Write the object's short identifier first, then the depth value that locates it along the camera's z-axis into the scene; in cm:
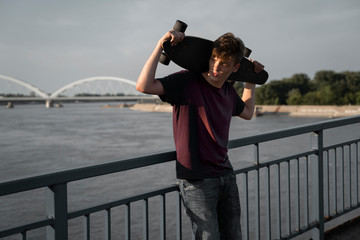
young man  165
